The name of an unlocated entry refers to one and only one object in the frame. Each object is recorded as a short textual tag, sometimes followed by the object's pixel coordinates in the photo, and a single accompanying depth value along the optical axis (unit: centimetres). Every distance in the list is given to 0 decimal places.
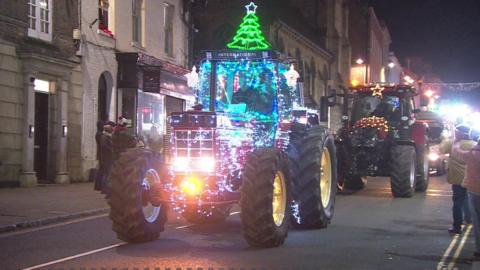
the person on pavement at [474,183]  861
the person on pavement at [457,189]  1054
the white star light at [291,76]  1066
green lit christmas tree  1271
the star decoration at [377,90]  1850
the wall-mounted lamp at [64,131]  1884
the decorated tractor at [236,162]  876
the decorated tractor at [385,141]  1675
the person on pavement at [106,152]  1522
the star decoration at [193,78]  1066
